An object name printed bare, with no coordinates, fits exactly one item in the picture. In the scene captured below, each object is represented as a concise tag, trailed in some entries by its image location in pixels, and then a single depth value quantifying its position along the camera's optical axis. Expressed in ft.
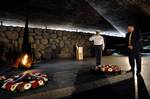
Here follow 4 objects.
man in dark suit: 11.34
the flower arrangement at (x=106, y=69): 10.74
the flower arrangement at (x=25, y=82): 6.89
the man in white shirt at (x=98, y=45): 13.92
